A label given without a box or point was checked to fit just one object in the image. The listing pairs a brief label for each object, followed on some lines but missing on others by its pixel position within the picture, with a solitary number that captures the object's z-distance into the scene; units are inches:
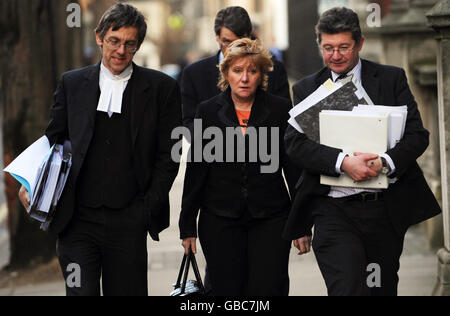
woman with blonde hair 410.6
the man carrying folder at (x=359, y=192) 371.9
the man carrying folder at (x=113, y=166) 381.7
